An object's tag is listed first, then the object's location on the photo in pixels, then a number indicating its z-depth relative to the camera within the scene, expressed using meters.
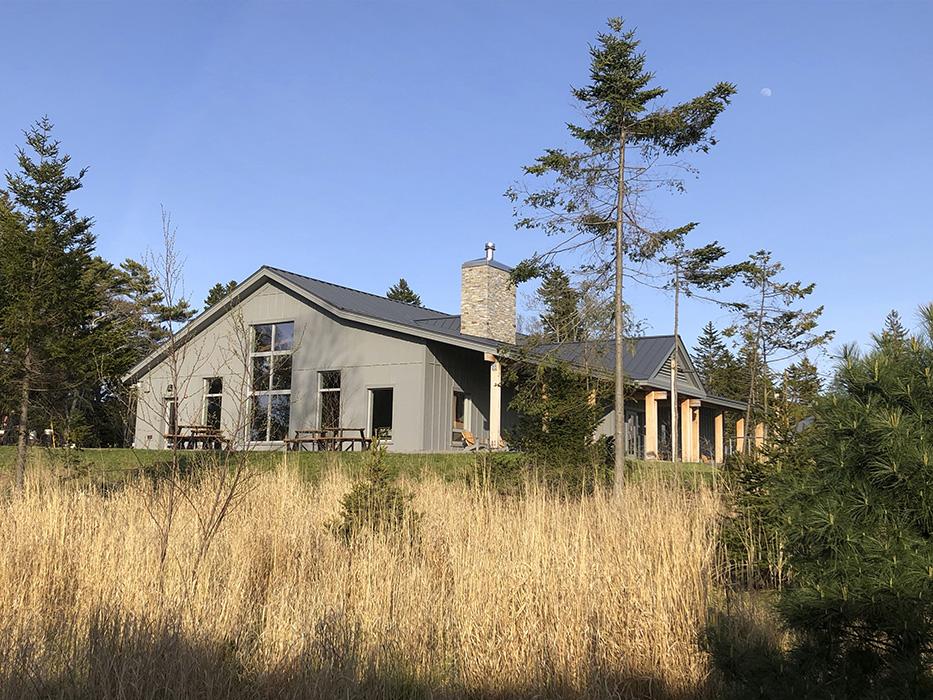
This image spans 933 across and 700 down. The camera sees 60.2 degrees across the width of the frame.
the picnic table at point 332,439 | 18.92
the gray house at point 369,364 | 19.66
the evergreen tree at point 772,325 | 37.22
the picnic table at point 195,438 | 18.26
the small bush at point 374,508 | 7.64
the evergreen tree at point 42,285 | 13.59
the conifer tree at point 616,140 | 12.30
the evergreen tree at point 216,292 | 56.42
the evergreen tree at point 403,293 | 69.06
